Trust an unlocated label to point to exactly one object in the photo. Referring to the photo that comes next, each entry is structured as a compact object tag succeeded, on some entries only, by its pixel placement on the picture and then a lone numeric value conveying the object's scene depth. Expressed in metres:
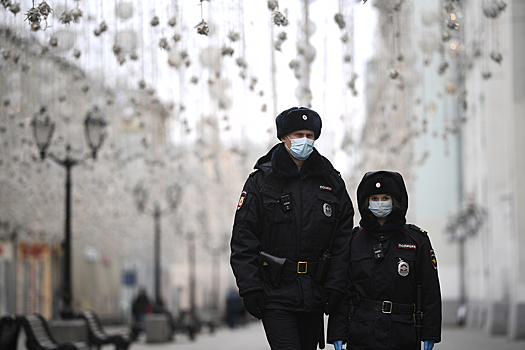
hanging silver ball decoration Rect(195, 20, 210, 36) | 15.98
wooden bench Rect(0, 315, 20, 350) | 21.85
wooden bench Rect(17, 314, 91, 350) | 22.36
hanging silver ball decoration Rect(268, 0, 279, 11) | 16.88
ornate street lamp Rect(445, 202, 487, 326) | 51.31
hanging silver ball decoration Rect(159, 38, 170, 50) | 18.78
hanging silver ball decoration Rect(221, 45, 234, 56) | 18.74
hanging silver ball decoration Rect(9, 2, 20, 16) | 16.75
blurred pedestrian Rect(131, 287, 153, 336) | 65.17
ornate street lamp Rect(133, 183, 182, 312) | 44.41
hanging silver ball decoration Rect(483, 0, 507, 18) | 17.97
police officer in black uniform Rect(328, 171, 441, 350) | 11.71
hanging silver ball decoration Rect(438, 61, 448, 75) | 20.86
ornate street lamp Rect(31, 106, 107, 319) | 27.62
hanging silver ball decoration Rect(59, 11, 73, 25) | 16.98
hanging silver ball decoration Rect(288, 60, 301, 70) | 20.90
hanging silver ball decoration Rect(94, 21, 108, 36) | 18.32
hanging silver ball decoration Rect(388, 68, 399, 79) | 19.24
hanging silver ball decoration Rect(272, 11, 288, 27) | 16.28
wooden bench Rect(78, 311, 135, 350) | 27.72
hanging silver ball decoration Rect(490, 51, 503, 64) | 18.86
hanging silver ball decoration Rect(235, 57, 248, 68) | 21.16
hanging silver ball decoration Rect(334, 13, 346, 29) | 18.25
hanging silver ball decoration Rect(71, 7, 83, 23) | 17.52
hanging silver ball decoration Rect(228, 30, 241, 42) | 18.88
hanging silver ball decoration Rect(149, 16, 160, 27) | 18.00
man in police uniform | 11.27
